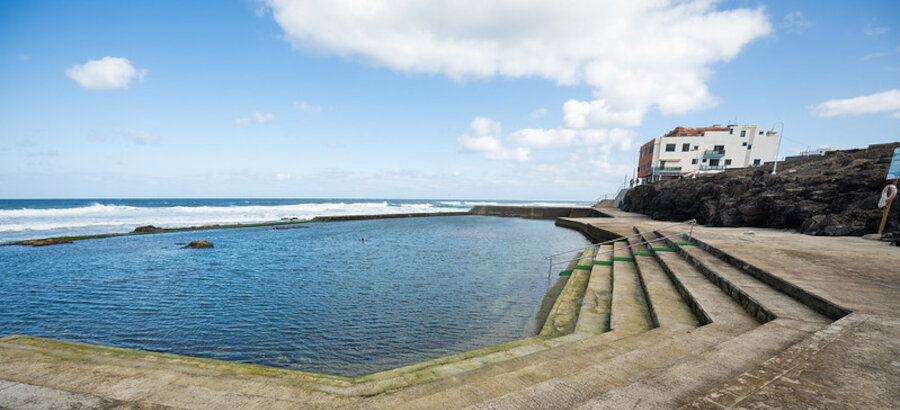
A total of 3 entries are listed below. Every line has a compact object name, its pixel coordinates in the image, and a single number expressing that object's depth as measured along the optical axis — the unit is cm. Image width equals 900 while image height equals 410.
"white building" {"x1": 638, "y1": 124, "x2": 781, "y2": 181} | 4369
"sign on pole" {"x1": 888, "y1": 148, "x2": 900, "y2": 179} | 1026
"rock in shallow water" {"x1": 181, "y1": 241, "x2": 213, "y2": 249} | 1909
